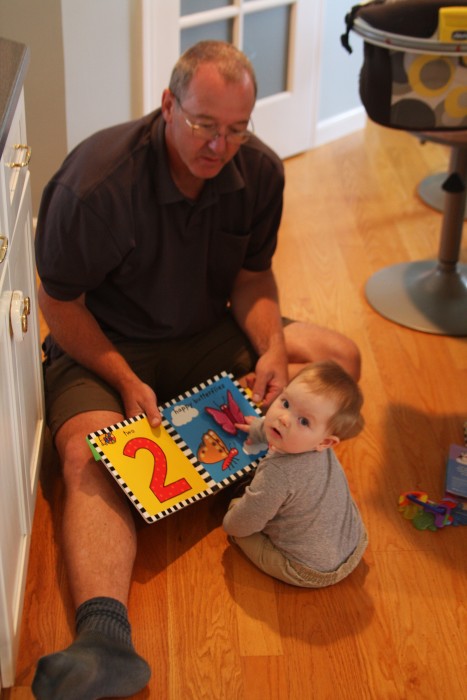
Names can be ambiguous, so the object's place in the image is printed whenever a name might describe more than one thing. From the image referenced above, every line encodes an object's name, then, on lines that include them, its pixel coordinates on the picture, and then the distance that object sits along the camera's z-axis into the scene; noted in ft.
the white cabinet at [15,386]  4.80
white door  9.53
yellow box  6.84
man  5.86
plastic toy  6.57
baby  5.53
